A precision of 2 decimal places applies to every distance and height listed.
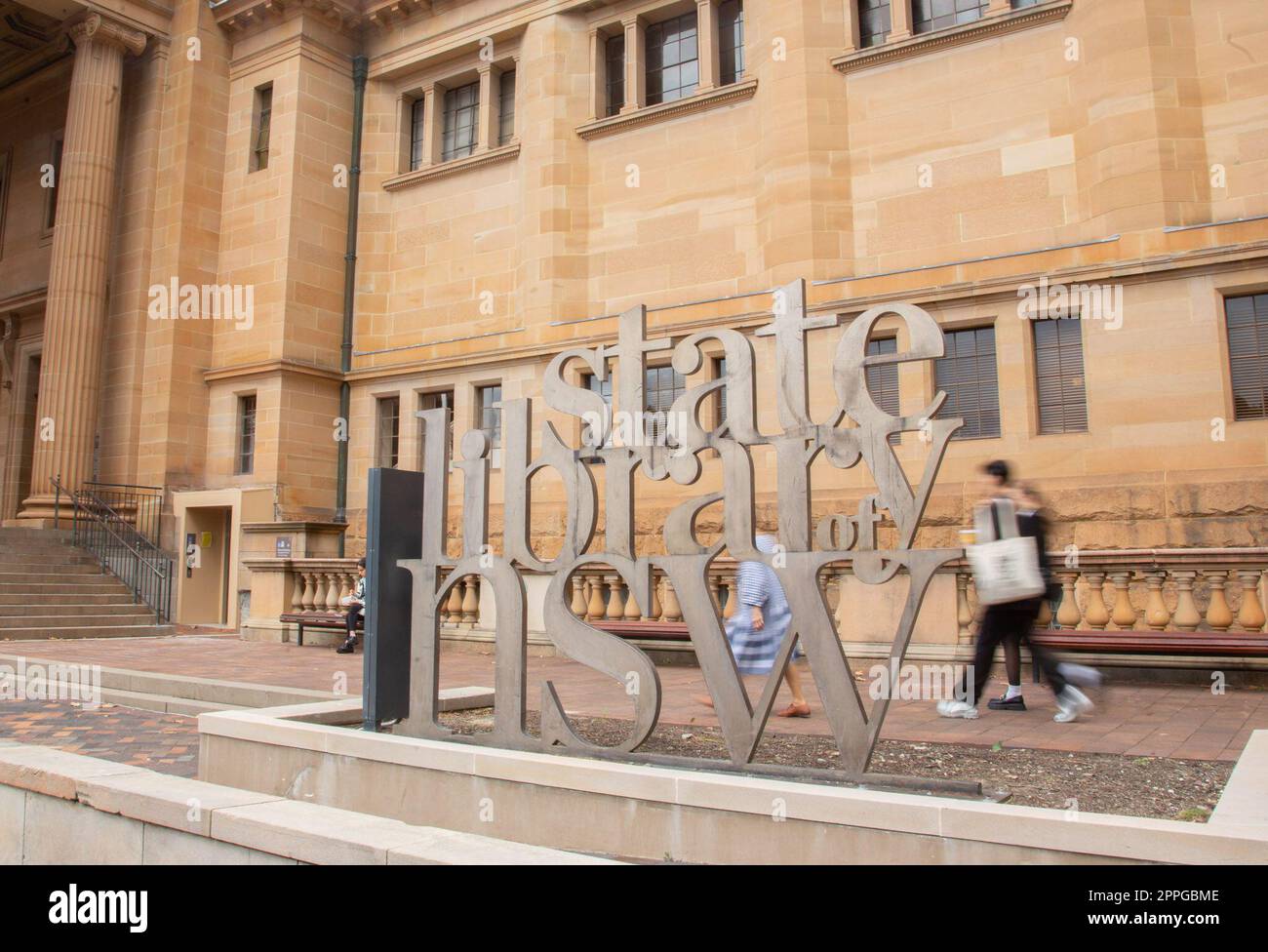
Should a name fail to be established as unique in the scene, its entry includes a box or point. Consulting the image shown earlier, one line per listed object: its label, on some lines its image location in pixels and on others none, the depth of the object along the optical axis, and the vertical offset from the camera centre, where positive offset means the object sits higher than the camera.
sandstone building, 12.96 +6.42
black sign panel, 6.57 +0.00
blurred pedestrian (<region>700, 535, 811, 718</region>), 7.50 -0.33
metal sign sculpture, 4.98 +0.36
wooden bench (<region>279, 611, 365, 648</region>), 15.23 -0.45
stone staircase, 16.73 -0.02
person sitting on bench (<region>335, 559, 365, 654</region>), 14.55 -0.37
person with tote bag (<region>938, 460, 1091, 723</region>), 7.02 +0.04
